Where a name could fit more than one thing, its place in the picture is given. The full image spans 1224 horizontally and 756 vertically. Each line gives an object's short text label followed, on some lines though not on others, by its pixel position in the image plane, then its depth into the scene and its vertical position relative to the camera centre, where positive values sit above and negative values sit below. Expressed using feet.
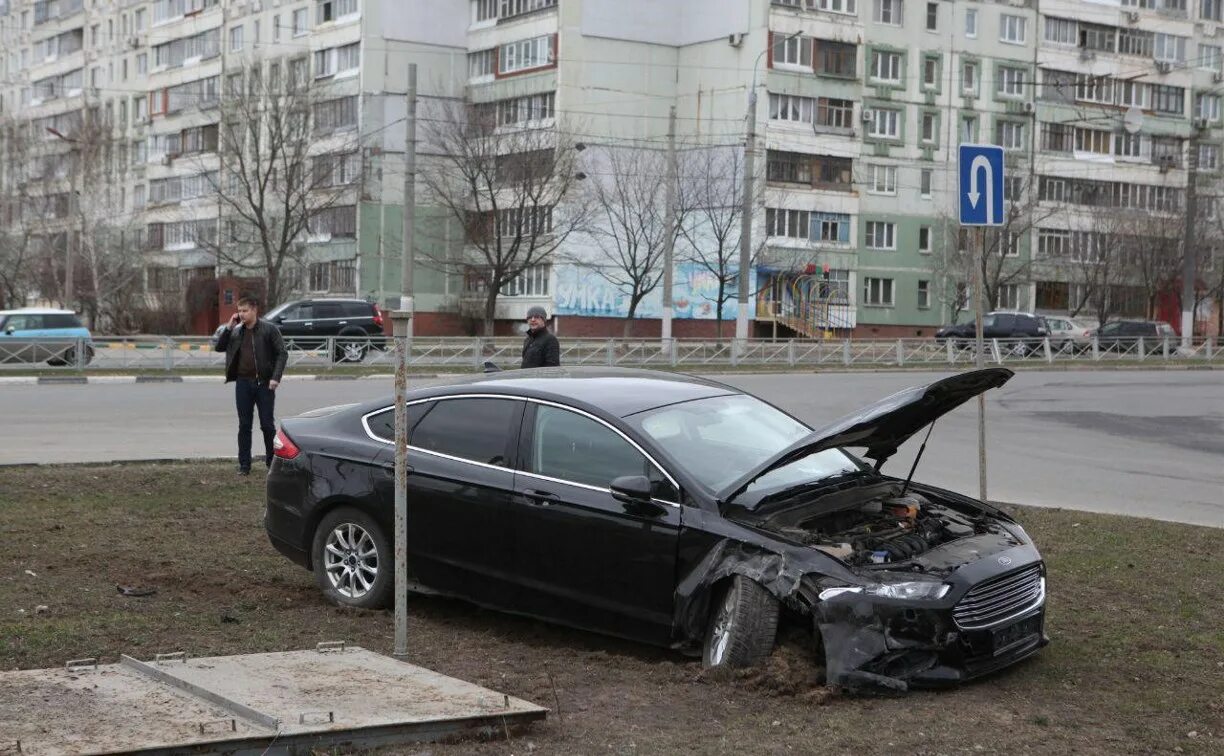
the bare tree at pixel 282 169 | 182.09 +16.86
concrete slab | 17.24 -5.43
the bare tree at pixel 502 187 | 180.34 +14.43
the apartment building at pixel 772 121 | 197.16 +27.39
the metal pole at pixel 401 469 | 20.78 -2.66
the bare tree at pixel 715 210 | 191.01 +12.42
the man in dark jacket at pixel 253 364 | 43.88 -2.21
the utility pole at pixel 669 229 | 146.92 +7.52
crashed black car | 21.06 -3.69
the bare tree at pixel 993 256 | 208.64 +7.85
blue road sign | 35.22 +3.08
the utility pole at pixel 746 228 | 139.44 +7.36
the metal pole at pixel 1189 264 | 163.43 +5.63
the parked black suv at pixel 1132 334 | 156.04 -2.91
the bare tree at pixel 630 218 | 188.24 +11.02
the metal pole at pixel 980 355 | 33.78 -1.17
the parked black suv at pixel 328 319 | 137.49 -2.37
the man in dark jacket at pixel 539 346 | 46.50 -1.54
